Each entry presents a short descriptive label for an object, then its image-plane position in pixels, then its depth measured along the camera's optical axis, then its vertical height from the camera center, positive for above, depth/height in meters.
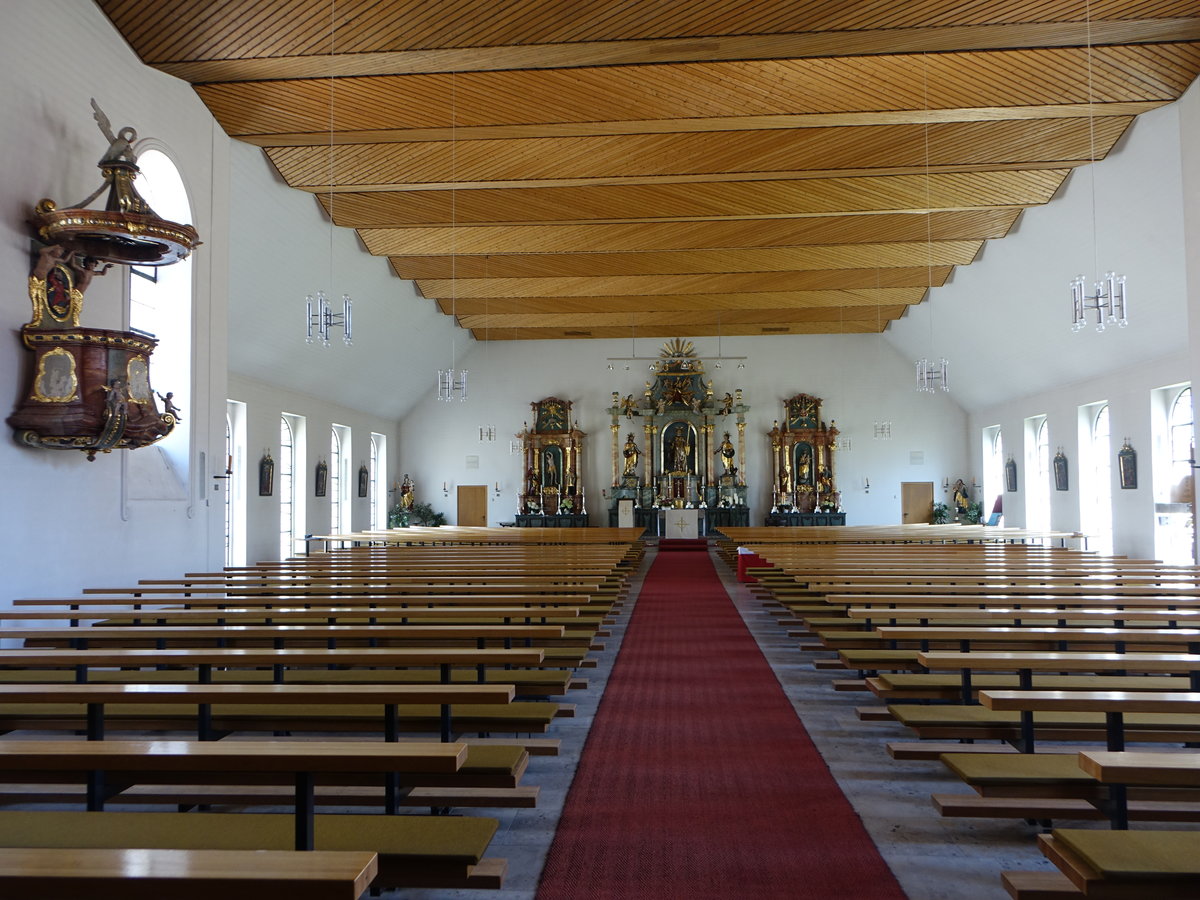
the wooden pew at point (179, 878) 1.54 -0.61
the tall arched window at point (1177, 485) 13.07 +0.15
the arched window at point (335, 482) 18.70 +0.52
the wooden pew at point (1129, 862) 1.99 -0.80
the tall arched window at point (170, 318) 9.13 +1.90
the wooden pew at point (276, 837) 2.18 -0.78
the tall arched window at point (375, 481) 21.73 +0.61
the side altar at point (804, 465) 22.36 +0.87
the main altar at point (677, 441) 22.72 +1.54
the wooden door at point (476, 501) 23.30 +0.11
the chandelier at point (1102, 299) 8.03 +1.74
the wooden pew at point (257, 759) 2.06 -0.56
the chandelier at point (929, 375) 12.98 +1.81
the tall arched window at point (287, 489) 16.39 +0.34
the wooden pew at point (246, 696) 2.74 -0.56
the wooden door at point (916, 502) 22.64 -0.06
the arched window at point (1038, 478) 18.41 +0.40
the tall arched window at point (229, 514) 14.18 -0.08
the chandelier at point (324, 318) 8.91 +1.82
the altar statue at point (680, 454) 23.03 +1.20
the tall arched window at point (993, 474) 20.86 +0.57
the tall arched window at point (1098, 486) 15.91 +0.19
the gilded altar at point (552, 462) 22.70 +1.05
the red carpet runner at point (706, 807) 2.92 -1.18
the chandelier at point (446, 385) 13.25 +1.75
